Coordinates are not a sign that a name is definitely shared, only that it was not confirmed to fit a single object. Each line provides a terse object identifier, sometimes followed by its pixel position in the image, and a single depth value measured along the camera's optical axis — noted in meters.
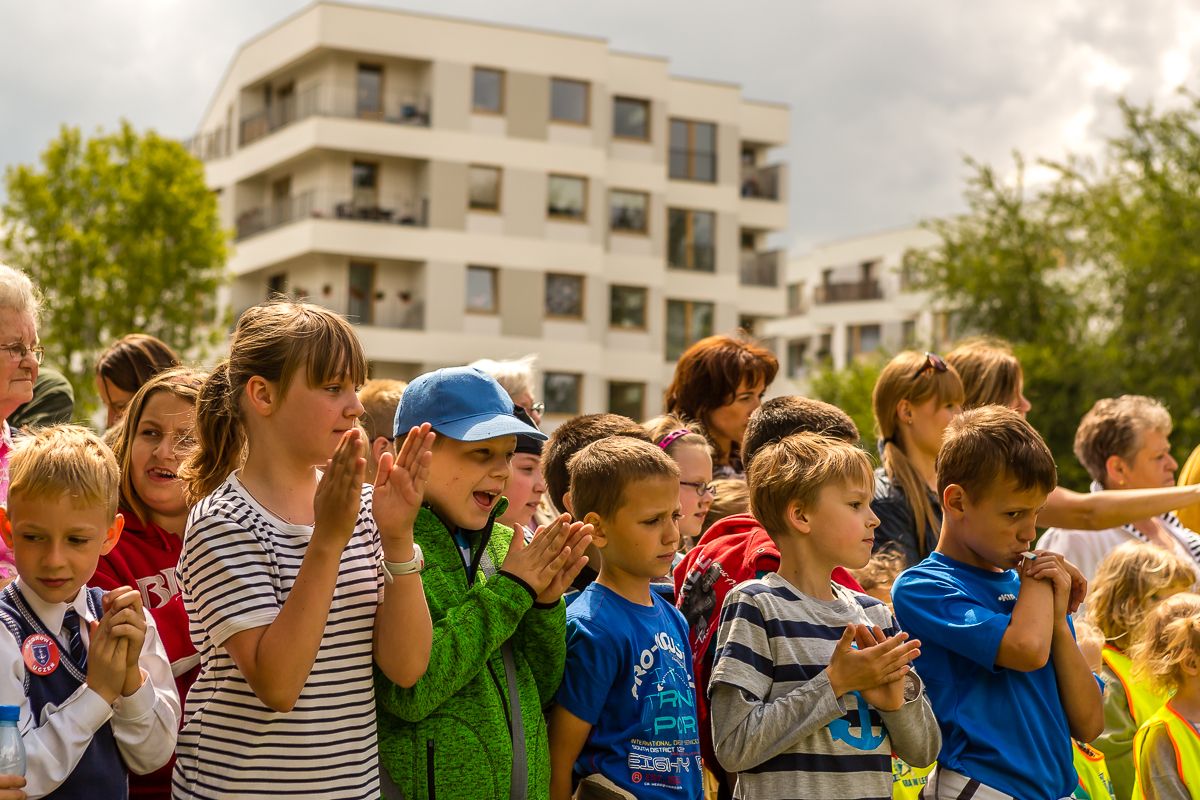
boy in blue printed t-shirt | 4.29
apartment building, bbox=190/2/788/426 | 42.69
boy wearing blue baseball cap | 3.87
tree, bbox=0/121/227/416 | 28.33
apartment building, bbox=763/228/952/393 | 68.31
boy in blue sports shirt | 4.23
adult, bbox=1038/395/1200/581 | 7.17
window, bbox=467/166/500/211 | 43.50
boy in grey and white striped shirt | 4.06
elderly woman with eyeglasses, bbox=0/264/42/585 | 4.61
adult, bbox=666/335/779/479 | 6.20
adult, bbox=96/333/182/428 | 6.31
